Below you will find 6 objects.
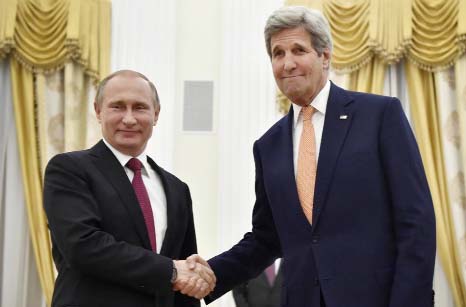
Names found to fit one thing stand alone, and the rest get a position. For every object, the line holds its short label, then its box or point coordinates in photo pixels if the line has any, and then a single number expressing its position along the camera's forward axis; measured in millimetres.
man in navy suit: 2268
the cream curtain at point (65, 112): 5934
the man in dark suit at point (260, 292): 5059
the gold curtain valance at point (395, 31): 5527
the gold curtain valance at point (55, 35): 5906
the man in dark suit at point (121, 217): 2490
